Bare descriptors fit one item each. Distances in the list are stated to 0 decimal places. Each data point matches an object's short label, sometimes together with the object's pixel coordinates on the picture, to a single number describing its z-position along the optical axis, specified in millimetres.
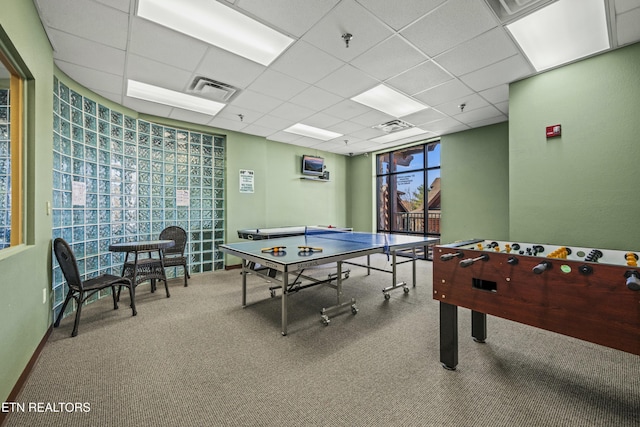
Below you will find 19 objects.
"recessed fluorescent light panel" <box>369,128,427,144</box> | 5306
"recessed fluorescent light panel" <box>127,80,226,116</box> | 3451
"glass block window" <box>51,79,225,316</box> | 3078
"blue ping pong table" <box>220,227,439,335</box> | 2439
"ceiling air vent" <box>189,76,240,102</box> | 3248
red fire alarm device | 2959
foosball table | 1322
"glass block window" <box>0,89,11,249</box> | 2146
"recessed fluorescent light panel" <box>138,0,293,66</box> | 2090
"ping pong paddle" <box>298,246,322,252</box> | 2822
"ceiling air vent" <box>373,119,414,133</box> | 4754
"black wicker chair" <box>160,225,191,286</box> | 4246
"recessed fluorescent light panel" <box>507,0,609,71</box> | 2152
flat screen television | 6476
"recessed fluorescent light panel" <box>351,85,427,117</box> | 3623
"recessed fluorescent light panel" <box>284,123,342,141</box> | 5109
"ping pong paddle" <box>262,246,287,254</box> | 2754
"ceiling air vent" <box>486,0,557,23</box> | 2038
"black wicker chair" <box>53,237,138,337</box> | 2459
